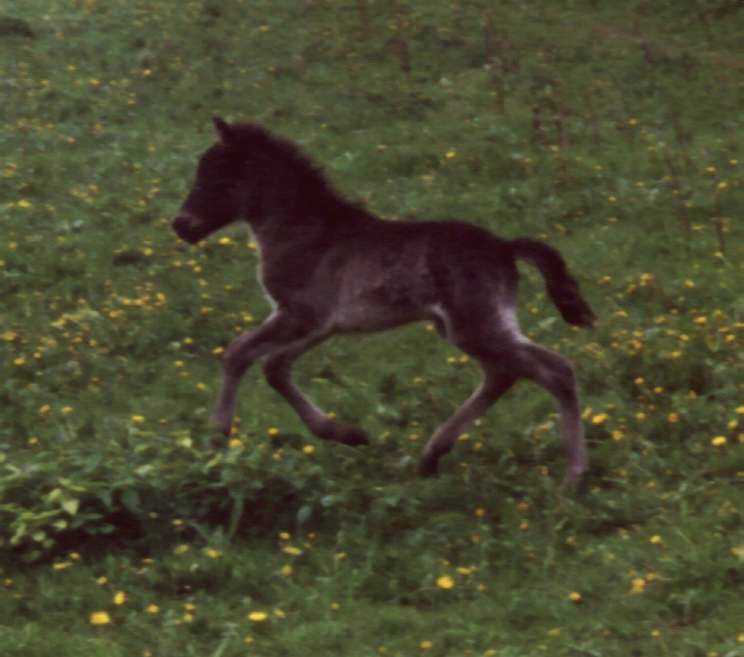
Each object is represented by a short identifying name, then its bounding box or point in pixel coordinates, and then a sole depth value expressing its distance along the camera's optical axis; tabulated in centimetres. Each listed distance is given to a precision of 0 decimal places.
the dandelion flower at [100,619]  1286
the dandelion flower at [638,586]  1280
